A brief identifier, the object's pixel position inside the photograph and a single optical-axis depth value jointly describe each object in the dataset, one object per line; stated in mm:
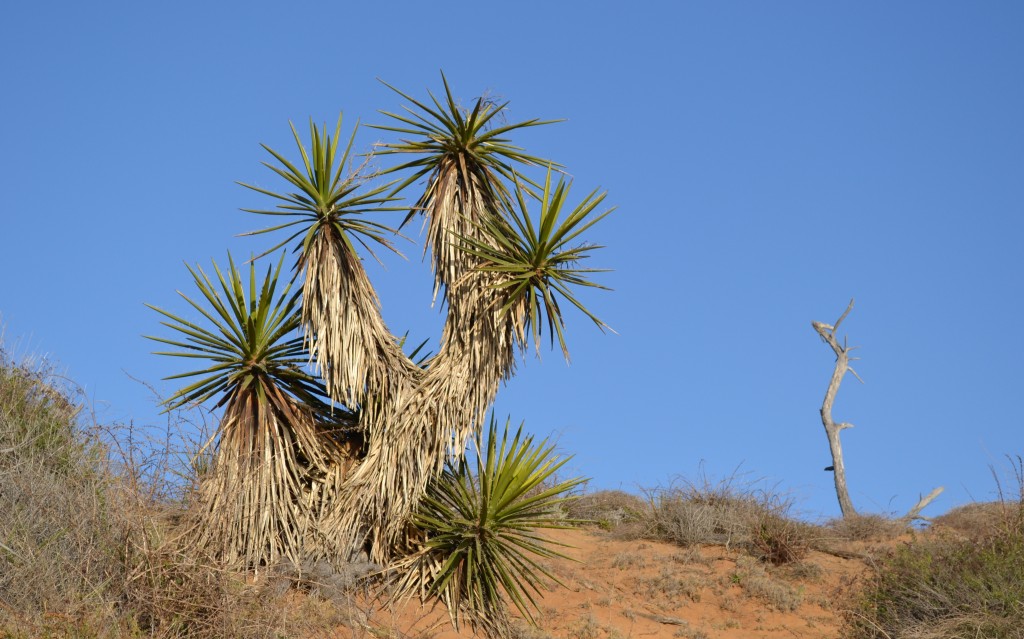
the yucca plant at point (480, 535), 11328
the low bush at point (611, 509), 16266
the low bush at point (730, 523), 14711
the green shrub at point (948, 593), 10312
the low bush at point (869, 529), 15938
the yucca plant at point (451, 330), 11625
